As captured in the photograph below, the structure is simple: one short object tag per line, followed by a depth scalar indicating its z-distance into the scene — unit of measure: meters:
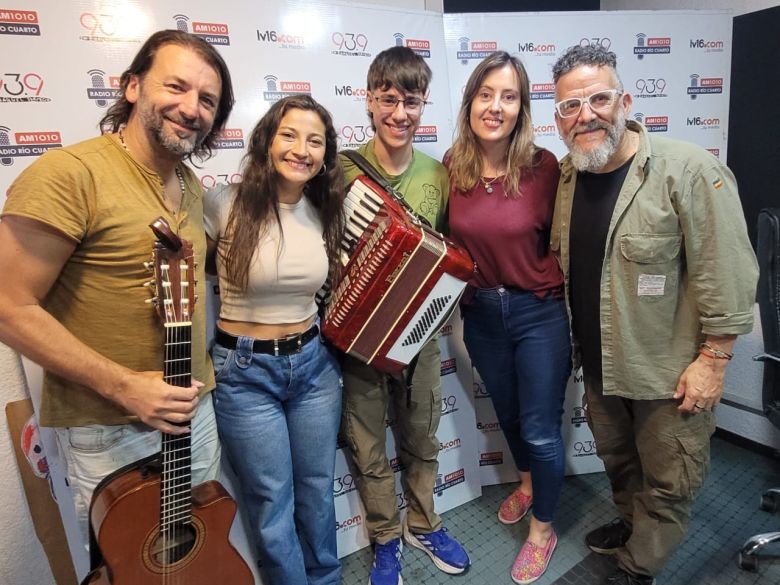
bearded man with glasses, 1.38
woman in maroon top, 1.66
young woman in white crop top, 1.39
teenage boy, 1.63
